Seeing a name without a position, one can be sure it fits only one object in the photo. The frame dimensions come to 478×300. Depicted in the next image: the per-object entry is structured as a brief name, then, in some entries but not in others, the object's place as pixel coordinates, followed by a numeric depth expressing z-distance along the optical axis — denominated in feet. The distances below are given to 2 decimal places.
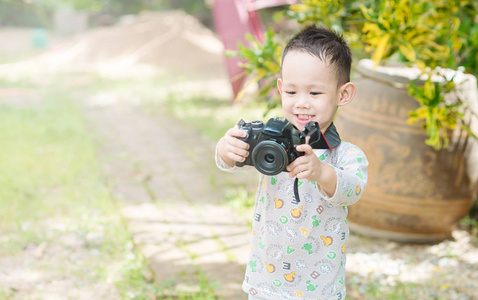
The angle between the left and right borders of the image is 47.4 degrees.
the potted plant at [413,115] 10.53
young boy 5.51
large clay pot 11.34
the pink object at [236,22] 24.26
